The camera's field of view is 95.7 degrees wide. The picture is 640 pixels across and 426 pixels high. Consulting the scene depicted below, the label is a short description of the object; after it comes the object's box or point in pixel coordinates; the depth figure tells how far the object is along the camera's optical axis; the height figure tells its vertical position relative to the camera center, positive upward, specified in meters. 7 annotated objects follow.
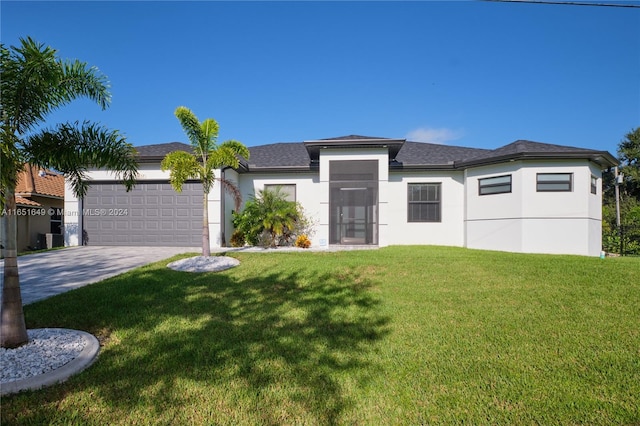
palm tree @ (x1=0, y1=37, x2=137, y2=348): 2.99 +0.96
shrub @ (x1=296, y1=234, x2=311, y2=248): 12.27 -1.36
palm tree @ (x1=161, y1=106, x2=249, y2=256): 7.90 +1.56
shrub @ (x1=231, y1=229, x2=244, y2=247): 12.40 -1.18
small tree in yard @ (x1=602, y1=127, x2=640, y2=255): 14.19 +1.37
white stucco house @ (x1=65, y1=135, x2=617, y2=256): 11.27 +0.45
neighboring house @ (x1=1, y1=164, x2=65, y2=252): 12.12 -0.12
